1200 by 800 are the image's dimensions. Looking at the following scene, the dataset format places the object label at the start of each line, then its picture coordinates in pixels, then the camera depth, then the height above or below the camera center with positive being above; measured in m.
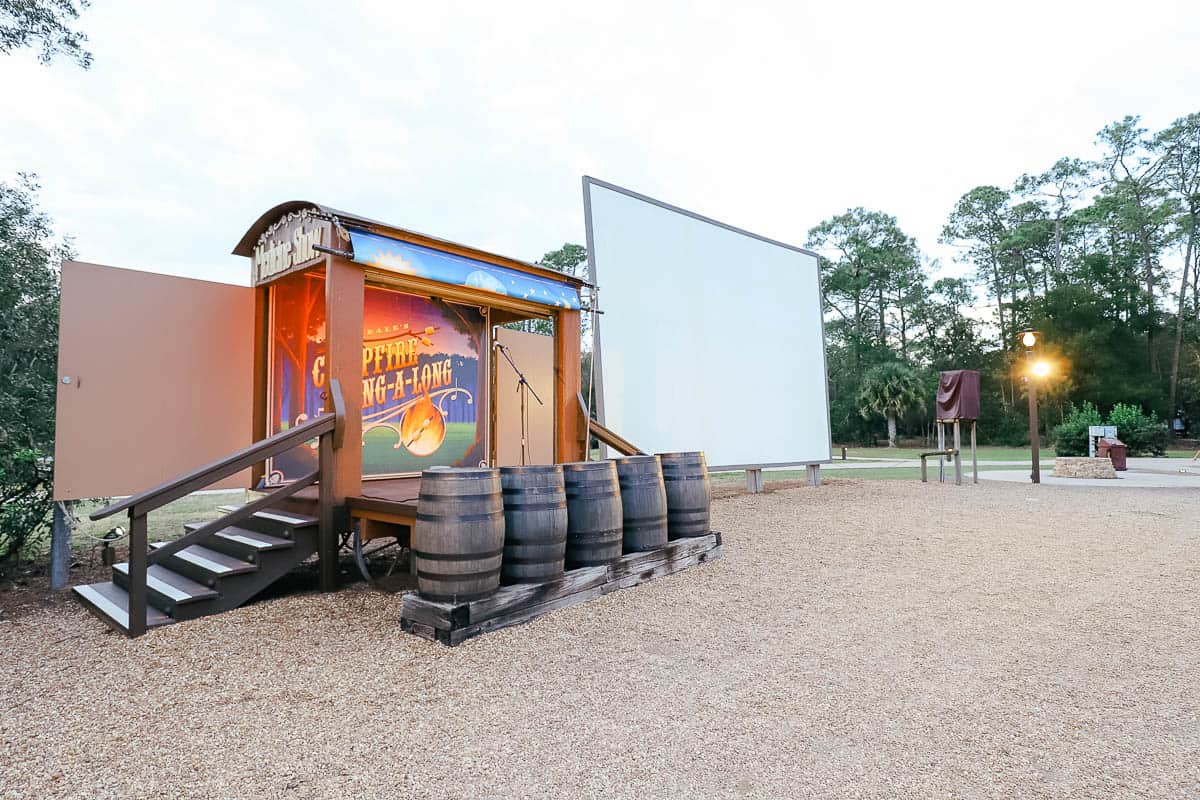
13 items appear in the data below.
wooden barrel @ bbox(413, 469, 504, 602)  2.87 -0.50
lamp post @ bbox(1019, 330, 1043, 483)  10.76 +0.91
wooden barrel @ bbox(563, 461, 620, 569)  3.58 -0.51
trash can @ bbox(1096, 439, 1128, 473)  13.16 -0.78
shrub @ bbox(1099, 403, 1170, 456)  17.72 -0.46
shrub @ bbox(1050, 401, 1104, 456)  16.22 -0.40
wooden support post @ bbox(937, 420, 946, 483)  10.35 -0.77
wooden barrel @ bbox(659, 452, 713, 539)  4.45 -0.52
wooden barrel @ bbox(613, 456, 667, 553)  4.00 -0.51
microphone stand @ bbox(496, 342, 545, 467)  6.09 +0.05
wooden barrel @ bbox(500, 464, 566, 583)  3.21 -0.51
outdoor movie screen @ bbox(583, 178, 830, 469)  7.28 +1.42
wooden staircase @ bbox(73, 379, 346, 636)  3.01 -0.71
